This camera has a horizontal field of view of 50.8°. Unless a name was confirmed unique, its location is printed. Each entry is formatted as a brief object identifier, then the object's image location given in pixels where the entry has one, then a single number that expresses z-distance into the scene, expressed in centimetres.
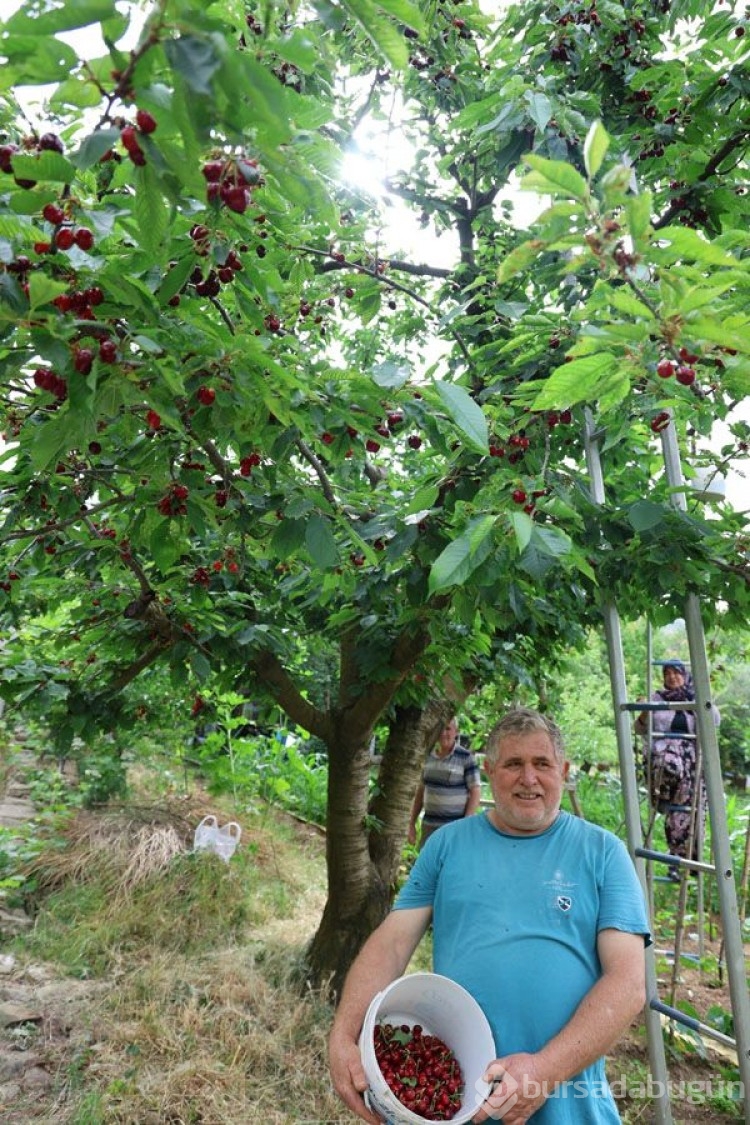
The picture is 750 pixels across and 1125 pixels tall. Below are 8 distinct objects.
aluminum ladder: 217
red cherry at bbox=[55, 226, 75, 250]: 111
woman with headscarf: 456
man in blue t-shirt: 143
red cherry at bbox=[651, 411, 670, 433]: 180
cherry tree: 104
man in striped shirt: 449
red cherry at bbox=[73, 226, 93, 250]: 114
